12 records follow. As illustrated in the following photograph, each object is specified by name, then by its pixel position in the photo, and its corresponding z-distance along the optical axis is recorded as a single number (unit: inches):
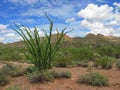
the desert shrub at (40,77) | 243.4
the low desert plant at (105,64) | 356.2
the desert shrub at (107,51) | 614.3
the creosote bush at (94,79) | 230.2
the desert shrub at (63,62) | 371.3
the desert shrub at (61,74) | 257.5
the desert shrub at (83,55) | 484.7
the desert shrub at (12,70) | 287.4
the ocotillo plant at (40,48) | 272.1
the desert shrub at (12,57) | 539.7
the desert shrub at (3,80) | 244.0
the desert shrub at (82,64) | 389.1
